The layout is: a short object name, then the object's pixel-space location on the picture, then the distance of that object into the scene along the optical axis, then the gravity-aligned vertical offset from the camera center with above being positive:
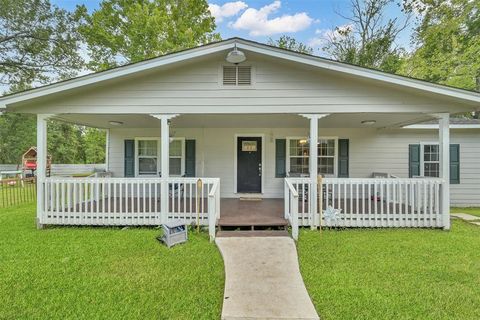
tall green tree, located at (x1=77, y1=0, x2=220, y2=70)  15.32 +7.76
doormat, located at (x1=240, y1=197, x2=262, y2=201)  8.27 -1.27
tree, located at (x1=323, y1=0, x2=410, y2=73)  15.21 +7.35
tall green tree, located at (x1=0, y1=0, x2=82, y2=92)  16.09 +7.35
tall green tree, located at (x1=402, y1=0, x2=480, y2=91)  11.77 +5.73
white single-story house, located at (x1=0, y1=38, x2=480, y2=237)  5.27 +1.14
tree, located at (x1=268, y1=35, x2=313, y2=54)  19.14 +8.38
